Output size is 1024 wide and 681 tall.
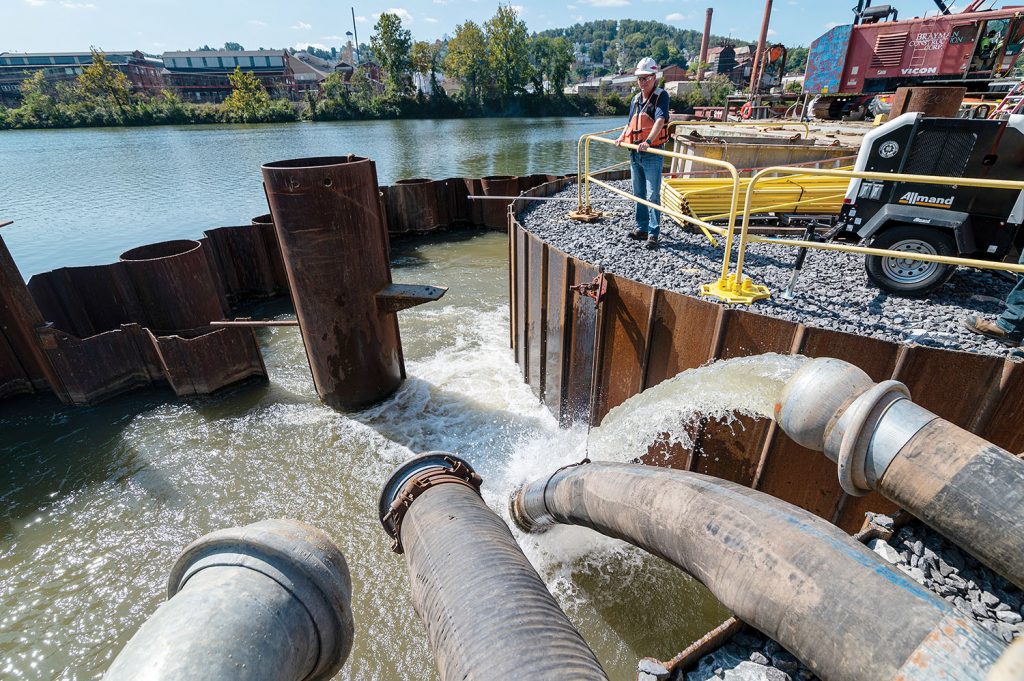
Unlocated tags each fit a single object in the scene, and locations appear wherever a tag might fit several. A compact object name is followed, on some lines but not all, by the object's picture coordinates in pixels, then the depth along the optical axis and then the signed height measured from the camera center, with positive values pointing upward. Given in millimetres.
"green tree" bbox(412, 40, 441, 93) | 82062 +6466
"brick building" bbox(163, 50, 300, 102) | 97312 +6339
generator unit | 4734 -999
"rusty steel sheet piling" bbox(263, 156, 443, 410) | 5629 -2004
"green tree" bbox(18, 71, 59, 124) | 62594 +36
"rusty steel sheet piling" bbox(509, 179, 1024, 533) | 3609 -2315
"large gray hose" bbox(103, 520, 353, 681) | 1755 -1900
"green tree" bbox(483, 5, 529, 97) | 82688 +7413
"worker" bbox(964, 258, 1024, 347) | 3930 -1814
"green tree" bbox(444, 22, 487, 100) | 83000 +6638
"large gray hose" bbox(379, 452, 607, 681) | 2213 -2454
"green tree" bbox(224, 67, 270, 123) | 67312 +497
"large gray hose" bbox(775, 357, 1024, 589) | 2418 -1860
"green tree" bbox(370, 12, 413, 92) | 80938 +7928
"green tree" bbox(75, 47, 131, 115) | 67438 +2844
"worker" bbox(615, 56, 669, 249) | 6363 -531
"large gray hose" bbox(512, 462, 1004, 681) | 1889 -2118
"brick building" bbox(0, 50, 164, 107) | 92625 +7531
